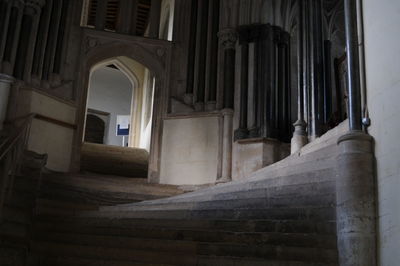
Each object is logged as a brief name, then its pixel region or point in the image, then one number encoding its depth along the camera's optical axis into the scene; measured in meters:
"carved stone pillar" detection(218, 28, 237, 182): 8.56
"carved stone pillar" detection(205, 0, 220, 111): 9.24
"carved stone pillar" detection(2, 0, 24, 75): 8.22
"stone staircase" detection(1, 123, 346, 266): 3.96
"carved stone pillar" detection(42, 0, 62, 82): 8.73
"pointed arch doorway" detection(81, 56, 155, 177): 9.50
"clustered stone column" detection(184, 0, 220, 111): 9.30
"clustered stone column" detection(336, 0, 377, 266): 3.78
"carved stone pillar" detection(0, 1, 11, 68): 8.23
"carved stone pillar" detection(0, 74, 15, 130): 7.94
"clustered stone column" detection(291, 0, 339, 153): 7.86
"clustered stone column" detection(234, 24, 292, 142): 8.55
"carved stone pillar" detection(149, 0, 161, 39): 10.25
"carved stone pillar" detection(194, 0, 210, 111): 9.34
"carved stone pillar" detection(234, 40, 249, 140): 8.56
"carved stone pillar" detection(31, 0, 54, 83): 8.55
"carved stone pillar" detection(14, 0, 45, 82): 8.38
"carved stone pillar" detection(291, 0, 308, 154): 7.59
